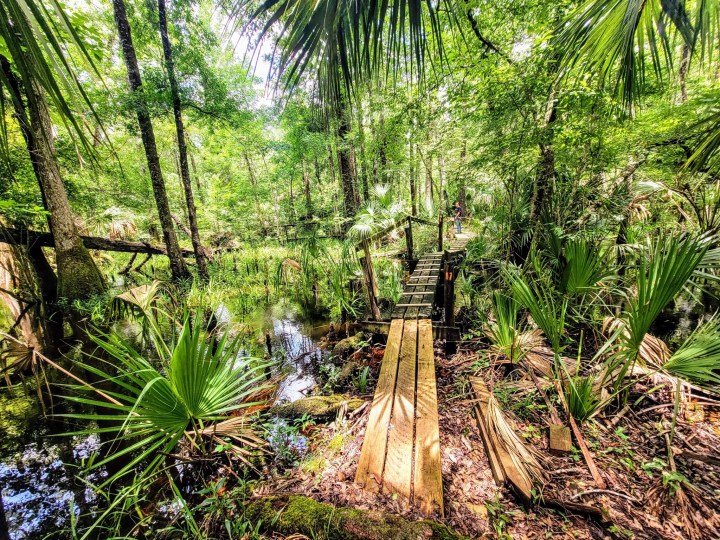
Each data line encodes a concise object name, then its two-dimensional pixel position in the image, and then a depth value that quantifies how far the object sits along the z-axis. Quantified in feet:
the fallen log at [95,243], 17.21
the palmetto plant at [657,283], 6.46
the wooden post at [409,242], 23.42
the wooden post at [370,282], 13.27
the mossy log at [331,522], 4.77
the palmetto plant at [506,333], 9.77
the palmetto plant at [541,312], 8.78
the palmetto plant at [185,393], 6.16
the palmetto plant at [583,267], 10.84
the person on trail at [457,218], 42.24
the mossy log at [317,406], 9.89
